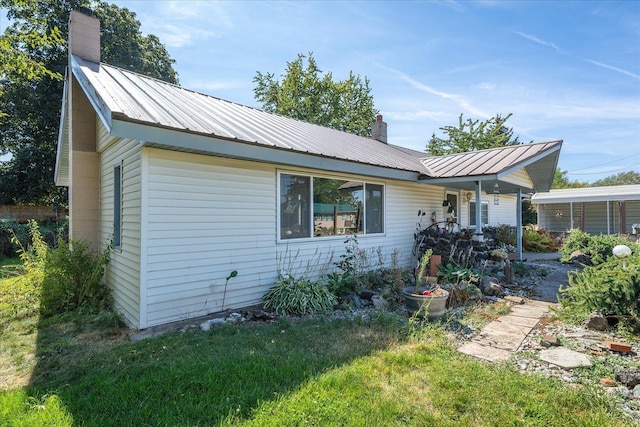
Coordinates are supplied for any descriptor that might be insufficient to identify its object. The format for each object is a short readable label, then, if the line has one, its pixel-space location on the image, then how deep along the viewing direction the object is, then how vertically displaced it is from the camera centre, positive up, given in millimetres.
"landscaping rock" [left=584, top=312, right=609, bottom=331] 4137 -1350
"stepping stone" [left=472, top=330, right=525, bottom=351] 3781 -1498
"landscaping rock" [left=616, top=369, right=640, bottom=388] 2785 -1388
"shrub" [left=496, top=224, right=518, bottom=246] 13391 -810
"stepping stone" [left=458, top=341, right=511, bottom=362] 3465 -1490
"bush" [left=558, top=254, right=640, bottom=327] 4004 -980
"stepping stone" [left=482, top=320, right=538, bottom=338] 4270 -1504
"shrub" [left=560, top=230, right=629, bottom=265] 9070 -815
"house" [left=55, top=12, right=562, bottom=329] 4352 +514
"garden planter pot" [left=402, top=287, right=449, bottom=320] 4633 -1251
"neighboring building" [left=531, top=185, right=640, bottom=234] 16297 +458
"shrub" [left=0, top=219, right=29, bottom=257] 11164 -675
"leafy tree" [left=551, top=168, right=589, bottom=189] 38803 +4347
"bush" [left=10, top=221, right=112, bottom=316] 5016 -985
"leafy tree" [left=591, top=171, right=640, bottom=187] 47331 +5605
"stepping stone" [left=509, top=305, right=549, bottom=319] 5018 -1510
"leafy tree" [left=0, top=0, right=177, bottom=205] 16312 +4903
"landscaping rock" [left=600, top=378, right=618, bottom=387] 2835 -1448
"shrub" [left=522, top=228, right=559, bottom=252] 14109 -1136
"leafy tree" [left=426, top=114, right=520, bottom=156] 25672 +6560
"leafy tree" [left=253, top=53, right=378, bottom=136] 24094 +9233
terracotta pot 7332 -1083
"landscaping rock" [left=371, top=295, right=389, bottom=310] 5284 -1398
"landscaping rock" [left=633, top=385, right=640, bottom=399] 2625 -1431
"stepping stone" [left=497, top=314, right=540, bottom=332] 4567 -1500
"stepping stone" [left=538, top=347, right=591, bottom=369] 3211 -1451
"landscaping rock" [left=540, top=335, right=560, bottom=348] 3744 -1446
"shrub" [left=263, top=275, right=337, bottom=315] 5113 -1297
